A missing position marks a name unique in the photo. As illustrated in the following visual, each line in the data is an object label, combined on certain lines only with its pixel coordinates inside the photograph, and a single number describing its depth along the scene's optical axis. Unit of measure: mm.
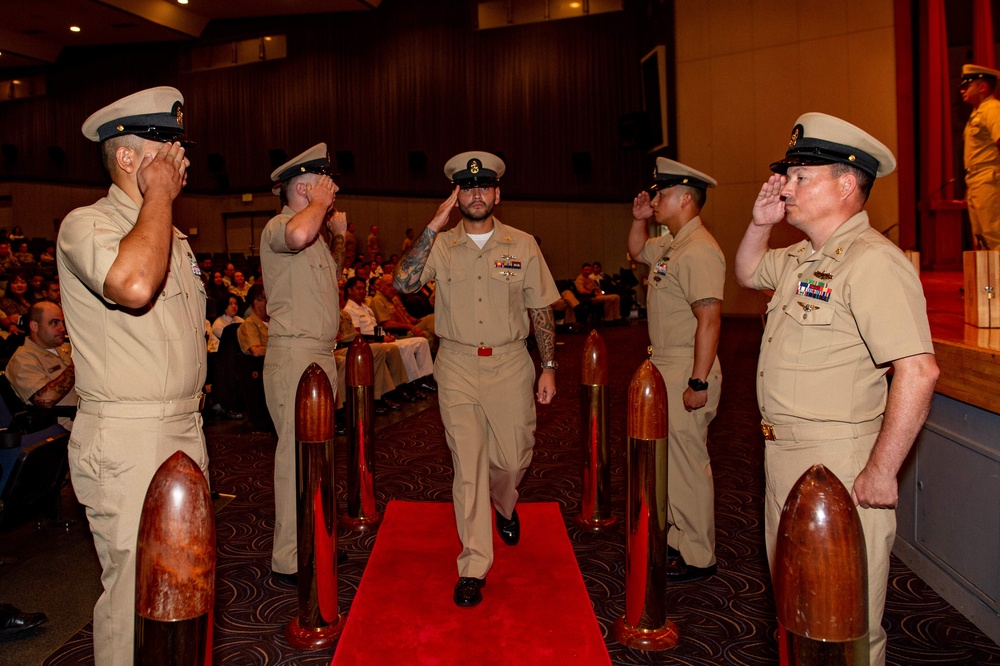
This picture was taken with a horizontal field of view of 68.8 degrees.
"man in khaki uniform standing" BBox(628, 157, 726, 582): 3246
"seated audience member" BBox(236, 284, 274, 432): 6082
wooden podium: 3438
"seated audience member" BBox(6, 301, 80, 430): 4203
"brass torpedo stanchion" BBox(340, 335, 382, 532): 4180
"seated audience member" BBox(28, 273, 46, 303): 9865
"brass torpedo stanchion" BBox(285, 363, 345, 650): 2801
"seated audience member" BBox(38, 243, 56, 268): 13442
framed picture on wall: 15625
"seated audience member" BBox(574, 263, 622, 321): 16312
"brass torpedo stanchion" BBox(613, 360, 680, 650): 2773
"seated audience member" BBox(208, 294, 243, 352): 7434
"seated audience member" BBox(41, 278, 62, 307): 8567
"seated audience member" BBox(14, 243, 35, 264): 12703
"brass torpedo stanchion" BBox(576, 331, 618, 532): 4102
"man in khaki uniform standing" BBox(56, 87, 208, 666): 1893
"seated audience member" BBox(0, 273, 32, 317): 9289
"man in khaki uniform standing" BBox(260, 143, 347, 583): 3314
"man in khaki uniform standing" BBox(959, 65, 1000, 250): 5566
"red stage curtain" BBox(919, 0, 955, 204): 10016
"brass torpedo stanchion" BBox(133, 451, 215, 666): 1204
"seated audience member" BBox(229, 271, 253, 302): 12070
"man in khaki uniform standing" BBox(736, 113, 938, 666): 1865
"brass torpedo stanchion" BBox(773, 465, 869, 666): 1159
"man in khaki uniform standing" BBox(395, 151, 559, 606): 3305
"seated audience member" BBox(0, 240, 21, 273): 11645
